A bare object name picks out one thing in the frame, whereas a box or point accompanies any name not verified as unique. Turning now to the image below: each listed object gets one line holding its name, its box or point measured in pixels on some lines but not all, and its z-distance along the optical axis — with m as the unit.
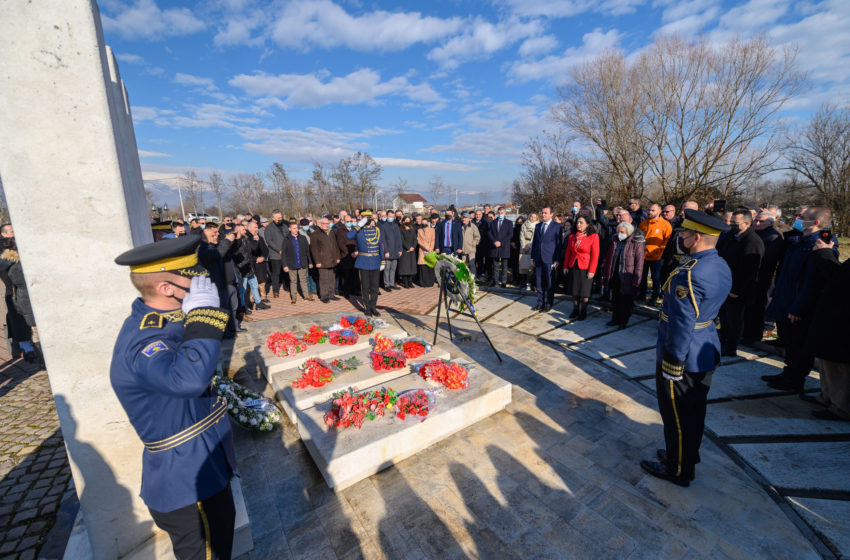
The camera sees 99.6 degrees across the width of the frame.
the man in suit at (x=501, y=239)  10.10
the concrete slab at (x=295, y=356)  4.89
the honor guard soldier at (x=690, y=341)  2.90
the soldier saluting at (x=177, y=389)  1.72
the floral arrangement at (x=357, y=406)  3.52
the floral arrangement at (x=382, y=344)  5.16
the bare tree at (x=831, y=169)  19.03
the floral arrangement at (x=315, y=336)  5.56
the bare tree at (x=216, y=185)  52.00
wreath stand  5.87
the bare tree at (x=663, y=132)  13.99
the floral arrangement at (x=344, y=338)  5.56
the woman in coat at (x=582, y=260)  7.00
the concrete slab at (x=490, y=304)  8.24
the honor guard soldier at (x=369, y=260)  7.74
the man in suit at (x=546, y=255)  7.84
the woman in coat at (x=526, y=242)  9.83
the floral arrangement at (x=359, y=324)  6.07
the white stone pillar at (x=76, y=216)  1.92
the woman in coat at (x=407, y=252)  10.48
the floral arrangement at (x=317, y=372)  4.32
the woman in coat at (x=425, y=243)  10.60
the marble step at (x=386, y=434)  3.12
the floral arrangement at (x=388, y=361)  4.72
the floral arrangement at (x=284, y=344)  5.14
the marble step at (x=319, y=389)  4.09
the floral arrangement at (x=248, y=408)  3.81
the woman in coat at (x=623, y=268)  6.44
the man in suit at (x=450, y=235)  10.48
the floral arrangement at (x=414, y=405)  3.64
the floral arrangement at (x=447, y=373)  4.17
